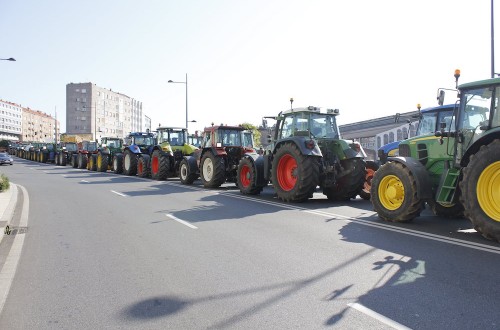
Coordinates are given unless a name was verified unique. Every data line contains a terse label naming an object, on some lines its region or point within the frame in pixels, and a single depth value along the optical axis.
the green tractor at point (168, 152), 20.28
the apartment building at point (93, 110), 114.81
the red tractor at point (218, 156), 16.09
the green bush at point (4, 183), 14.14
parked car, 38.06
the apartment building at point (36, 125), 153.00
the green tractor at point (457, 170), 6.52
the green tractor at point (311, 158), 11.22
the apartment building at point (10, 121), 136.25
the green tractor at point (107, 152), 28.75
